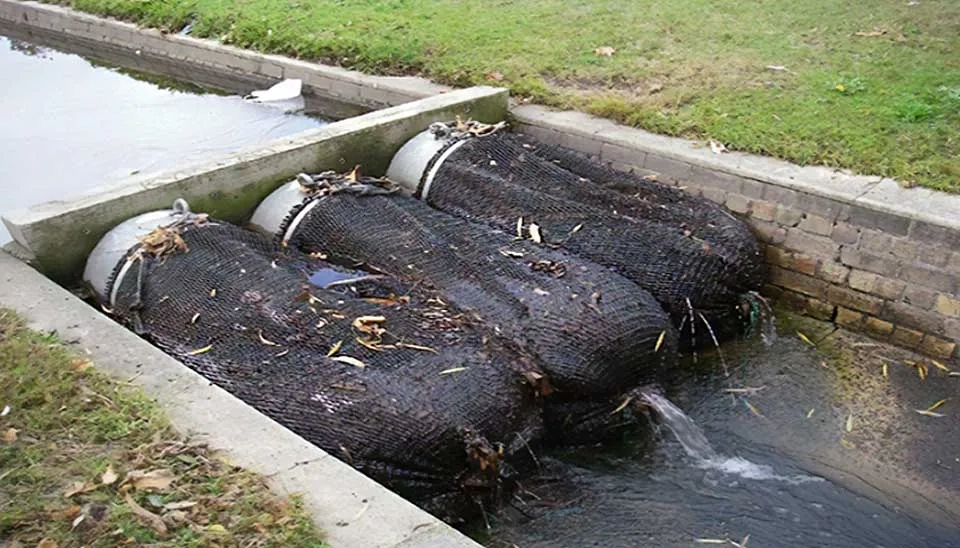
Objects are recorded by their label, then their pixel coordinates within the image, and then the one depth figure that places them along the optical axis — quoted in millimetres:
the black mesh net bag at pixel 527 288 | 4219
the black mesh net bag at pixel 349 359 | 3615
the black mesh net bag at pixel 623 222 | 5055
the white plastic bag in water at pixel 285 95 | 8727
